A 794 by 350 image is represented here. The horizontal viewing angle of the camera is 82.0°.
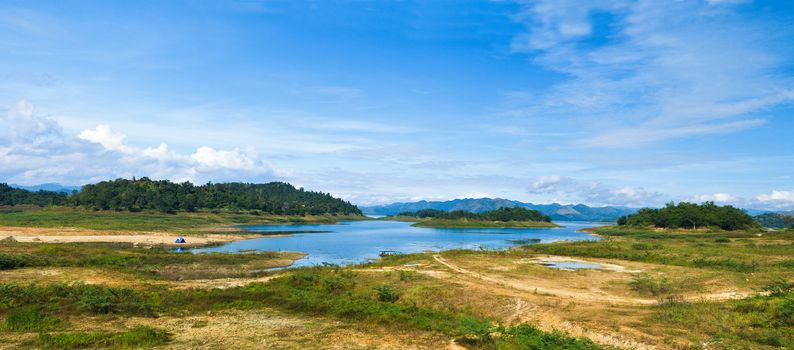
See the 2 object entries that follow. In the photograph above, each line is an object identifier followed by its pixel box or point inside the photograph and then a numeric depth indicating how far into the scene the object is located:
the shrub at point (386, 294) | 33.31
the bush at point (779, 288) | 29.31
